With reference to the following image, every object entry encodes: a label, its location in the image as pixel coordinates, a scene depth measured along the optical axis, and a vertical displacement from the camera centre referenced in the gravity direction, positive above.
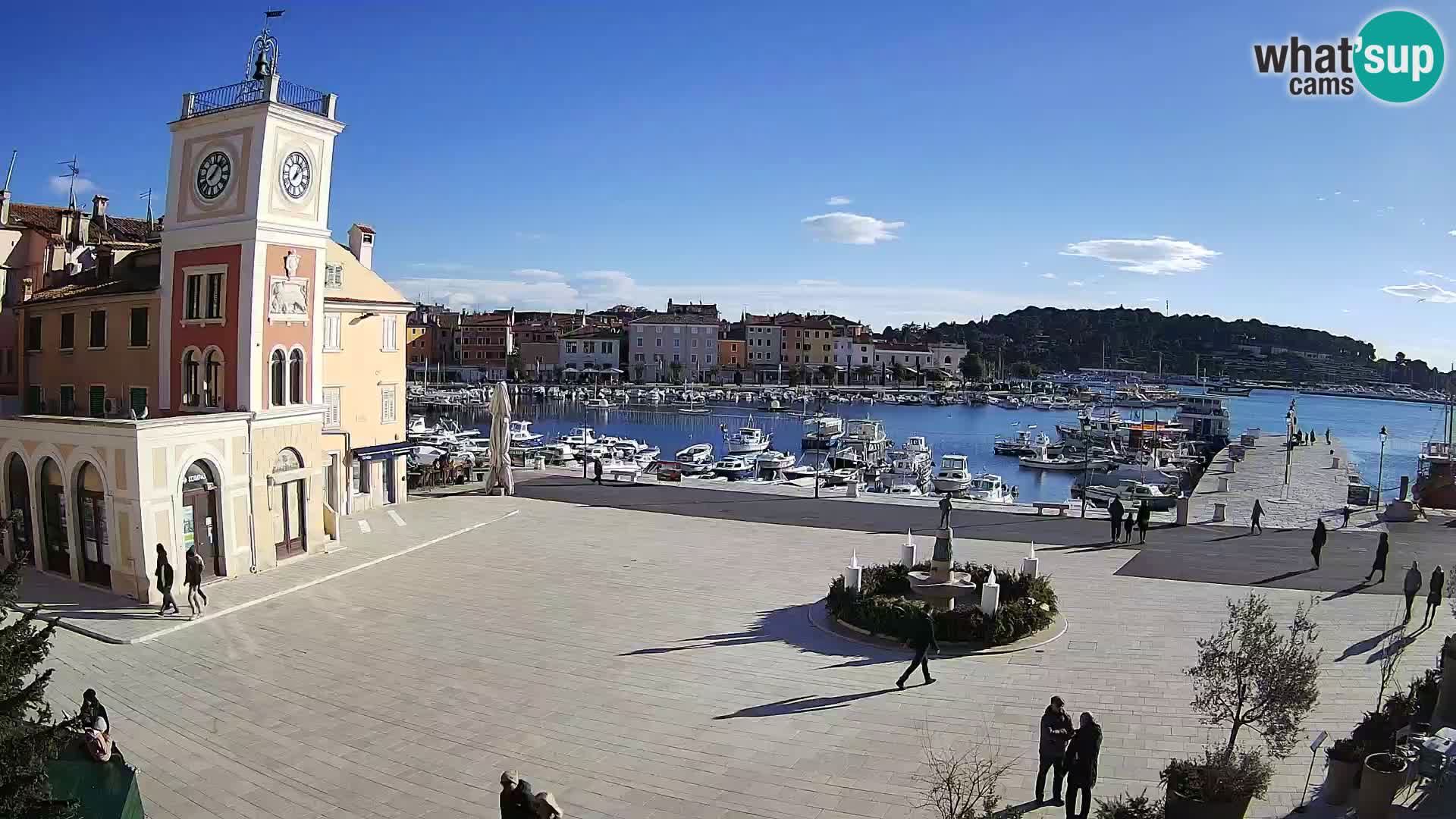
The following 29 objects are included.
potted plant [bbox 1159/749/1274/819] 7.53 -3.39
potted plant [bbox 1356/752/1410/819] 7.34 -3.30
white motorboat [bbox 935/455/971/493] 44.25 -4.84
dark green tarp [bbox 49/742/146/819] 7.92 -3.74
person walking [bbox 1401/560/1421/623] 14.19 -3.05
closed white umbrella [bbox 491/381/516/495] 29.25 -2.41
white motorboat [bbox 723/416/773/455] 58.44 -4.26
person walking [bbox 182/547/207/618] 15.12 -3.46
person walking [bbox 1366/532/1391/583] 17.17 -3.16
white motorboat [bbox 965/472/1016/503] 42.28 -5.24
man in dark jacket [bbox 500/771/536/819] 7.17 -3.39
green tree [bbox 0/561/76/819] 6.48 -2.71
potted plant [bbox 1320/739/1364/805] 8.23 -3.51
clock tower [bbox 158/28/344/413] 19.28 +2.65
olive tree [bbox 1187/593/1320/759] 7.83 -2.61
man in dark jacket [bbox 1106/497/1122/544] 22.12 -3.19
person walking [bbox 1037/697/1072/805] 8.62 -3.46
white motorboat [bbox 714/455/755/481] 50.31 -5.06
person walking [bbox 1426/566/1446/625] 13.87 -3.22
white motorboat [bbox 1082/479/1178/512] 38.84 -5.15
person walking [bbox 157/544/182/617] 15.39 -3.49
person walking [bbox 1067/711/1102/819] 8.21 -3.41
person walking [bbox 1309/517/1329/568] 19.11 -3.22
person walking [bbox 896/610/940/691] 11.91 -3.40
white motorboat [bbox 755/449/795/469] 51.19 -4.74
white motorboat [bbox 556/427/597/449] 57.89 -4.21
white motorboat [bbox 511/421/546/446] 60.69 -4.10
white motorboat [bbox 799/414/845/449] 70.94 -4.37
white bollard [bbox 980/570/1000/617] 13.70 -3.28
